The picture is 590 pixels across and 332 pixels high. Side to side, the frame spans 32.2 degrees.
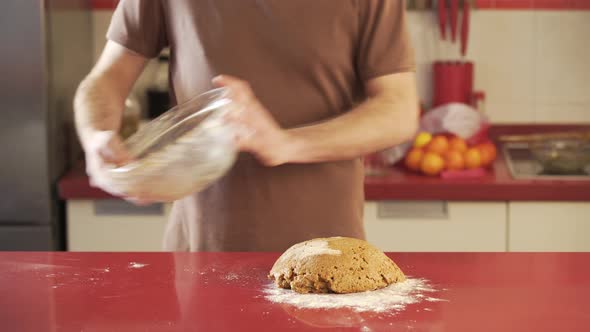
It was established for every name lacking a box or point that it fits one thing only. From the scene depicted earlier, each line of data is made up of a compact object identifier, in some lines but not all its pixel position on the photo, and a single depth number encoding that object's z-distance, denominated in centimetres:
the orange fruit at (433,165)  275
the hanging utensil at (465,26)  310
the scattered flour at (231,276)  147
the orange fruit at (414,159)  281
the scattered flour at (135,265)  154
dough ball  140
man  182
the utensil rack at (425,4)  313
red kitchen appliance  312
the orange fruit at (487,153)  284
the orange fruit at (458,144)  283
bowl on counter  277
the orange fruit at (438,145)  282
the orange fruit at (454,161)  277
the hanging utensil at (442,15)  310
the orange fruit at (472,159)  279
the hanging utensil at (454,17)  310
